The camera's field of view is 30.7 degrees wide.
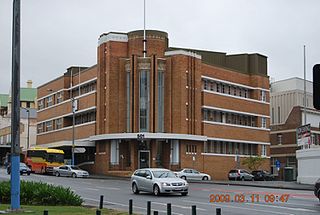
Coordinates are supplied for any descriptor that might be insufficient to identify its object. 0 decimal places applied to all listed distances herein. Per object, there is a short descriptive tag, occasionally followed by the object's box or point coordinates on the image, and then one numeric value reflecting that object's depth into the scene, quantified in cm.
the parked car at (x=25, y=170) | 5844
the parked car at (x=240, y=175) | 6556
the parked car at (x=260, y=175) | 6919
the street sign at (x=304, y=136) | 4972
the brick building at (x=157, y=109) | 6400
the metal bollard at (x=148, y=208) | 1680
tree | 7348
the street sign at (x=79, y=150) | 6798
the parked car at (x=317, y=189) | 2416
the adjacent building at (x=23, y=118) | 11699
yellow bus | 6475
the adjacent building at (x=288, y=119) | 9000
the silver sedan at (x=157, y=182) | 2990
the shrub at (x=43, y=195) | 2233
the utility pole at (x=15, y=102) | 2016
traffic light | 819
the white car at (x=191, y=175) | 5584
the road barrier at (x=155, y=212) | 1208
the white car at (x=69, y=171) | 5775
